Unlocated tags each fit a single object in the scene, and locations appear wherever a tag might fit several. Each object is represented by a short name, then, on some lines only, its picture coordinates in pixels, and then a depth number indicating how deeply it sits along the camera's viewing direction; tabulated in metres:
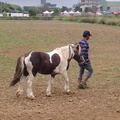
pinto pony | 11.87
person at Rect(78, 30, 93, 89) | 13.65
